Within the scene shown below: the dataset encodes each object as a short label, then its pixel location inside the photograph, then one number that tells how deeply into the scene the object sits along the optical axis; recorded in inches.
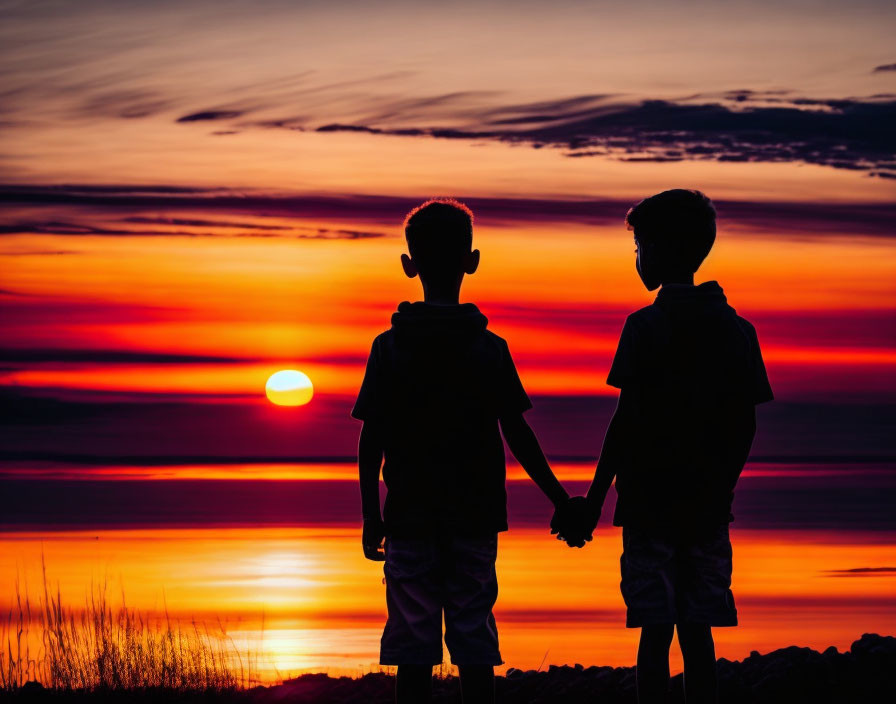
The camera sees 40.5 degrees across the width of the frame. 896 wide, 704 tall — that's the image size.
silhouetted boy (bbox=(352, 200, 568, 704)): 212.8
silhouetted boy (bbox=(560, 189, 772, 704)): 217.5
